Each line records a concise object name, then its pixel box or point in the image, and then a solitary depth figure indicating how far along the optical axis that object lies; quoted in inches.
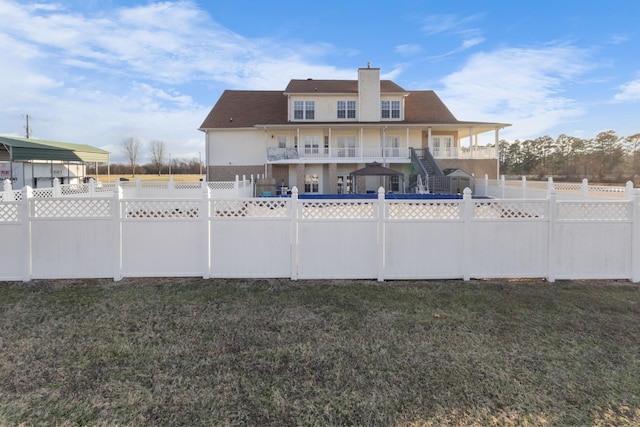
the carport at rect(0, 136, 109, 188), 833.5
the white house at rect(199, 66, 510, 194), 1010.1
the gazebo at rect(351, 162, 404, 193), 793.1
